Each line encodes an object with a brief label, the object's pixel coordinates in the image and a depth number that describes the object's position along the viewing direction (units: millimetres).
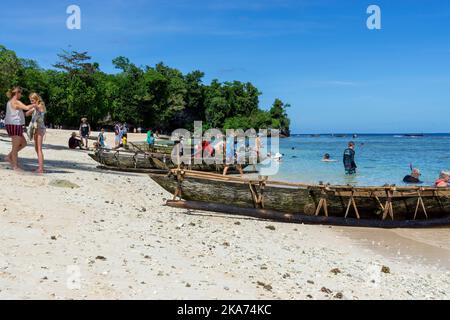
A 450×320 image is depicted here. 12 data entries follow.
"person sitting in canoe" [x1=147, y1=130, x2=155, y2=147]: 34919
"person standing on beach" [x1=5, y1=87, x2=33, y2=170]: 11875
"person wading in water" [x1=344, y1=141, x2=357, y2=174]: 23047
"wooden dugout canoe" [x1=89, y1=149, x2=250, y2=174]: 22531
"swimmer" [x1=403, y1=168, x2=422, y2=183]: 21203
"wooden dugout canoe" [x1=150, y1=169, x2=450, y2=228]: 12758
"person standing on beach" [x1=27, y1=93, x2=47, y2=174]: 12156
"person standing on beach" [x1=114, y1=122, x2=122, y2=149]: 36147
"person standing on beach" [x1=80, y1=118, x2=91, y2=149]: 31781
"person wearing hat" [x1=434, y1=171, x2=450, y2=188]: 15891
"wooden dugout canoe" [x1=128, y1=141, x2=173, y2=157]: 32562
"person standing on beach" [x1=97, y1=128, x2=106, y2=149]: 29619
